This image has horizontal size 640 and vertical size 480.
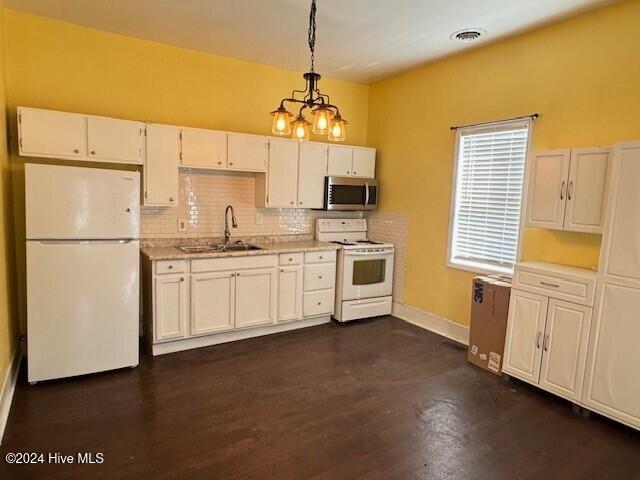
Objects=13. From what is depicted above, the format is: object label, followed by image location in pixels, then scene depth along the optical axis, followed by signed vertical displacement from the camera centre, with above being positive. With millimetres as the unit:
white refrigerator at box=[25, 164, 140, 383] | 2934 -619
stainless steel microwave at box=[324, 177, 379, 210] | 4742 +83
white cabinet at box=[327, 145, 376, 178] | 4785 +474
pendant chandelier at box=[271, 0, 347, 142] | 2395 +475
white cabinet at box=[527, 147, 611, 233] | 2861 +158
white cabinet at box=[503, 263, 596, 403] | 2863 -885
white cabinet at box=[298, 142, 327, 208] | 4555 +280
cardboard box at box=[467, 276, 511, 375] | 3422 -1004
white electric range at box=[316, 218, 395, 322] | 4629 -862
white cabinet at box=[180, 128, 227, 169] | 3818 +437
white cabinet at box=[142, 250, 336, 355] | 3600 -1004
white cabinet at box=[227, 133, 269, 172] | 4070 +447
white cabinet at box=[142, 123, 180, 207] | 3645 +236
